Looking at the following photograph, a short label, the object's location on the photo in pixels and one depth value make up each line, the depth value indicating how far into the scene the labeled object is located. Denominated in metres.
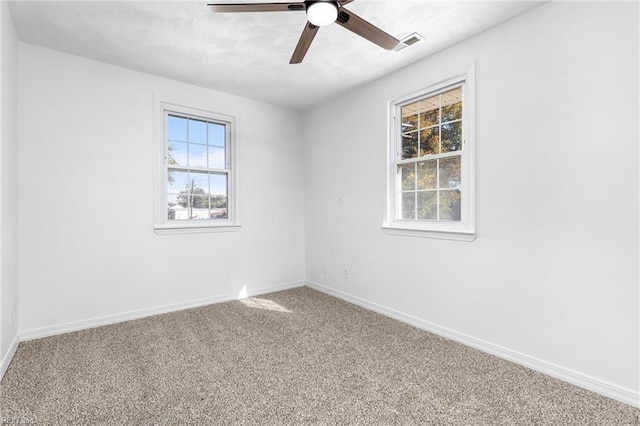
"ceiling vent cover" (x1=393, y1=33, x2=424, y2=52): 2.63
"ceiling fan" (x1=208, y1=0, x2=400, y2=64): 1.68
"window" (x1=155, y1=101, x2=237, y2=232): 3.55
